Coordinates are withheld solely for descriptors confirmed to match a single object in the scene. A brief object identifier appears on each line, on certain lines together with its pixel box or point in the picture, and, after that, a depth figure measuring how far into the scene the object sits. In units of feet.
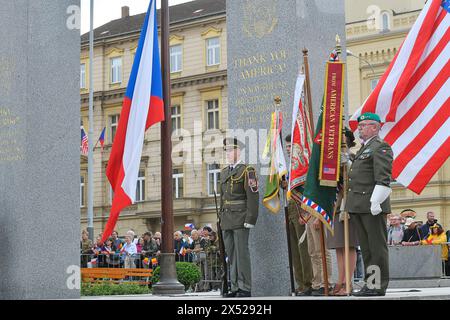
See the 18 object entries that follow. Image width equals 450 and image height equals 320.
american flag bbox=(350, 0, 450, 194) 32.73
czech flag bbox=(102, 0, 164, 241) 39.77
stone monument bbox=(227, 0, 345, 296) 36.86
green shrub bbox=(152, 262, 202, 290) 53.52
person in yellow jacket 56.54
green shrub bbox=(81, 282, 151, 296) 52.16
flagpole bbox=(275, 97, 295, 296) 34.69
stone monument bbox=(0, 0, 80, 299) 36.47
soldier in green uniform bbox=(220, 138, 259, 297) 34.42
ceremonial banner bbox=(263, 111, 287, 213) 35.22
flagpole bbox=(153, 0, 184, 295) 48.06
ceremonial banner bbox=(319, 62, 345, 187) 31.60
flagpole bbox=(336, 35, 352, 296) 30.40
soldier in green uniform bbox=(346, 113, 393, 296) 29.30
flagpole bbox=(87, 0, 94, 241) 110.47
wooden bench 62.18
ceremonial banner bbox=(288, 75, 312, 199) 33.63
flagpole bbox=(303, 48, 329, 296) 32.12
